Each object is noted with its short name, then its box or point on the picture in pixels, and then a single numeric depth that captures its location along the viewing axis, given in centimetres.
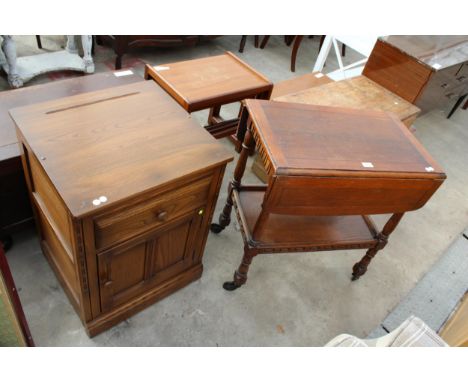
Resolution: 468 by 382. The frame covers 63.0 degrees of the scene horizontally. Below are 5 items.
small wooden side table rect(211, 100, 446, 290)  135
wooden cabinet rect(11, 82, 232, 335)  111
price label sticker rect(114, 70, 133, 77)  209
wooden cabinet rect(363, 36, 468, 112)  255
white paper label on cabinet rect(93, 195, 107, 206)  104
